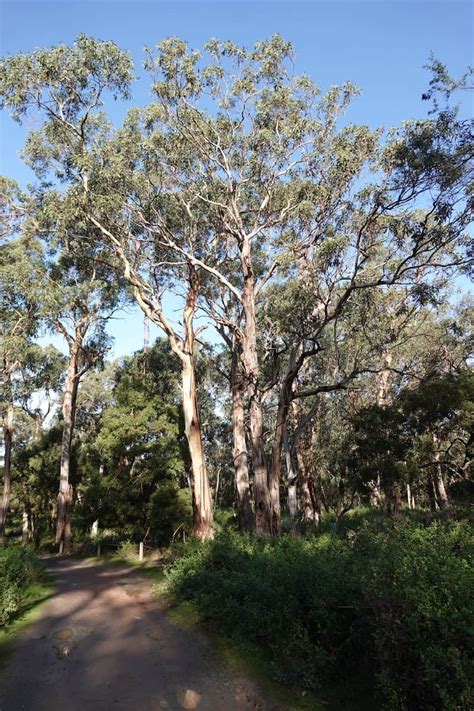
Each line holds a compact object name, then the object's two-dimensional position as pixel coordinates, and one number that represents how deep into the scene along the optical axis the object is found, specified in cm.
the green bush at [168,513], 2156
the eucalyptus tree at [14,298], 2134
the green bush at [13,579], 827
